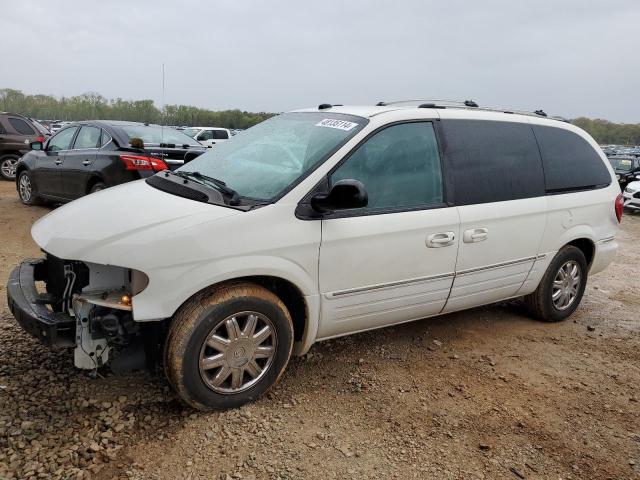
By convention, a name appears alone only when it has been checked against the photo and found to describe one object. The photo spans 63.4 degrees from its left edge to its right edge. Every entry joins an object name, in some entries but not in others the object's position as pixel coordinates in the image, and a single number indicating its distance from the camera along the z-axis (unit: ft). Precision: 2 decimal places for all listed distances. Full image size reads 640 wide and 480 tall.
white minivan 8.82
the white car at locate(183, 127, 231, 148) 78.77
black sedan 22.91
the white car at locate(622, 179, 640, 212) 45.52
